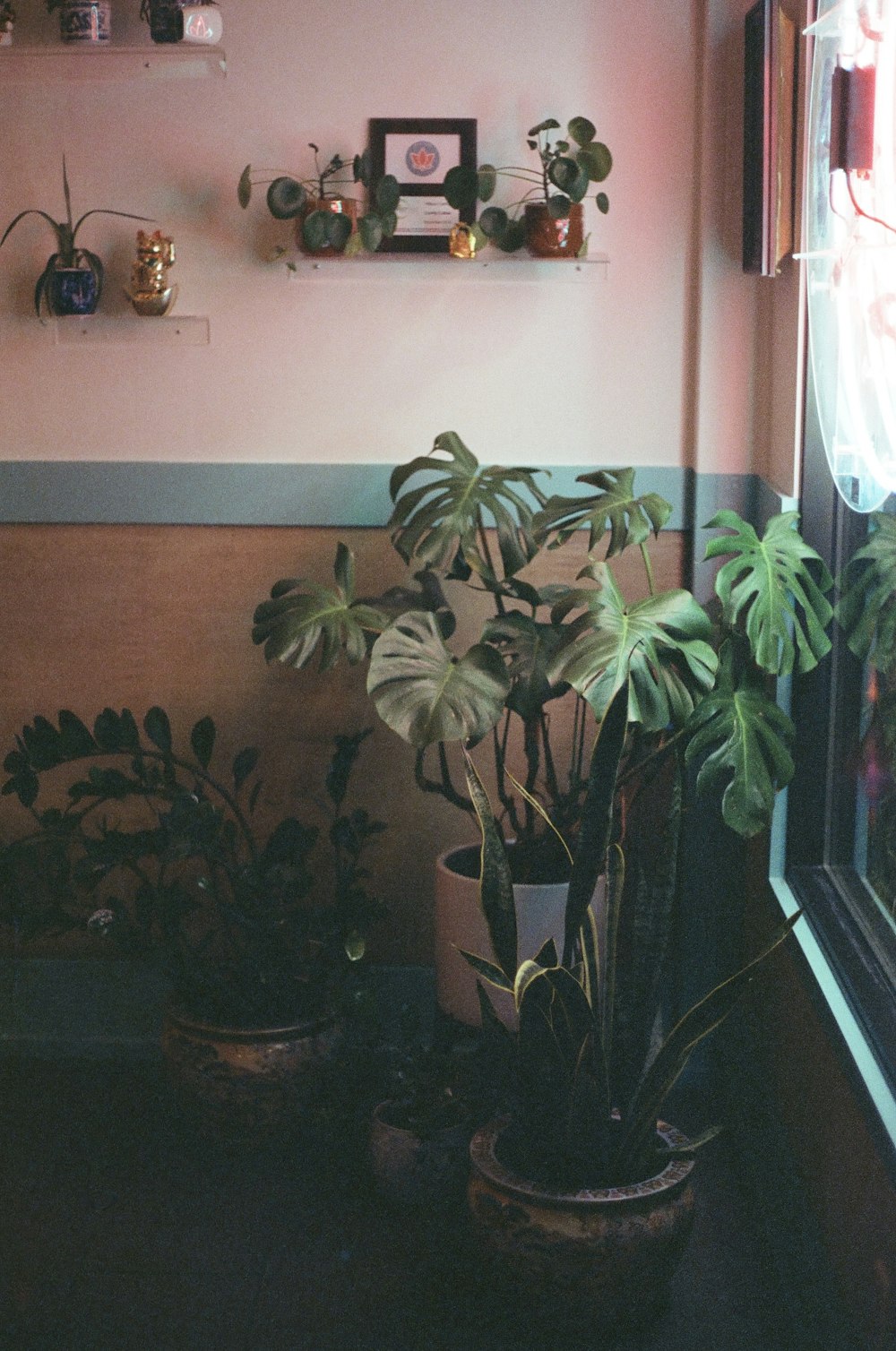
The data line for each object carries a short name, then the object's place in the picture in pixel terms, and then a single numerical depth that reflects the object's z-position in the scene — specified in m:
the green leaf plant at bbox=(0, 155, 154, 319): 3.04
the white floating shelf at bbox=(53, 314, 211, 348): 3.11
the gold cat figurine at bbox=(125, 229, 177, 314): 3.01
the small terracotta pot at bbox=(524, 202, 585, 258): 2.94
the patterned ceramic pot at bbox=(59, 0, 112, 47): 2.91
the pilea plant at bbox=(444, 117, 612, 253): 2.87
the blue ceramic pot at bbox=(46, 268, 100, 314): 3.03
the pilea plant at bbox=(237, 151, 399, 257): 2.93
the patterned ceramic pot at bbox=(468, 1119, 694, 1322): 2.17
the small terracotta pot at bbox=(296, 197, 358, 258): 2.99
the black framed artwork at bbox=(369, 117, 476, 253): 2.99
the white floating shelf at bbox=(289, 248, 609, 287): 3.05
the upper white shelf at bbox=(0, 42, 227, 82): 2.94
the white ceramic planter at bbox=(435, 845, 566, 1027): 2.71
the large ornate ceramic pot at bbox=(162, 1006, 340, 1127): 2.82
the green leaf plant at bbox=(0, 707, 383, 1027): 2.88
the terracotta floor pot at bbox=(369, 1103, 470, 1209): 2.62
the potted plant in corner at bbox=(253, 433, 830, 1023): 2.23
